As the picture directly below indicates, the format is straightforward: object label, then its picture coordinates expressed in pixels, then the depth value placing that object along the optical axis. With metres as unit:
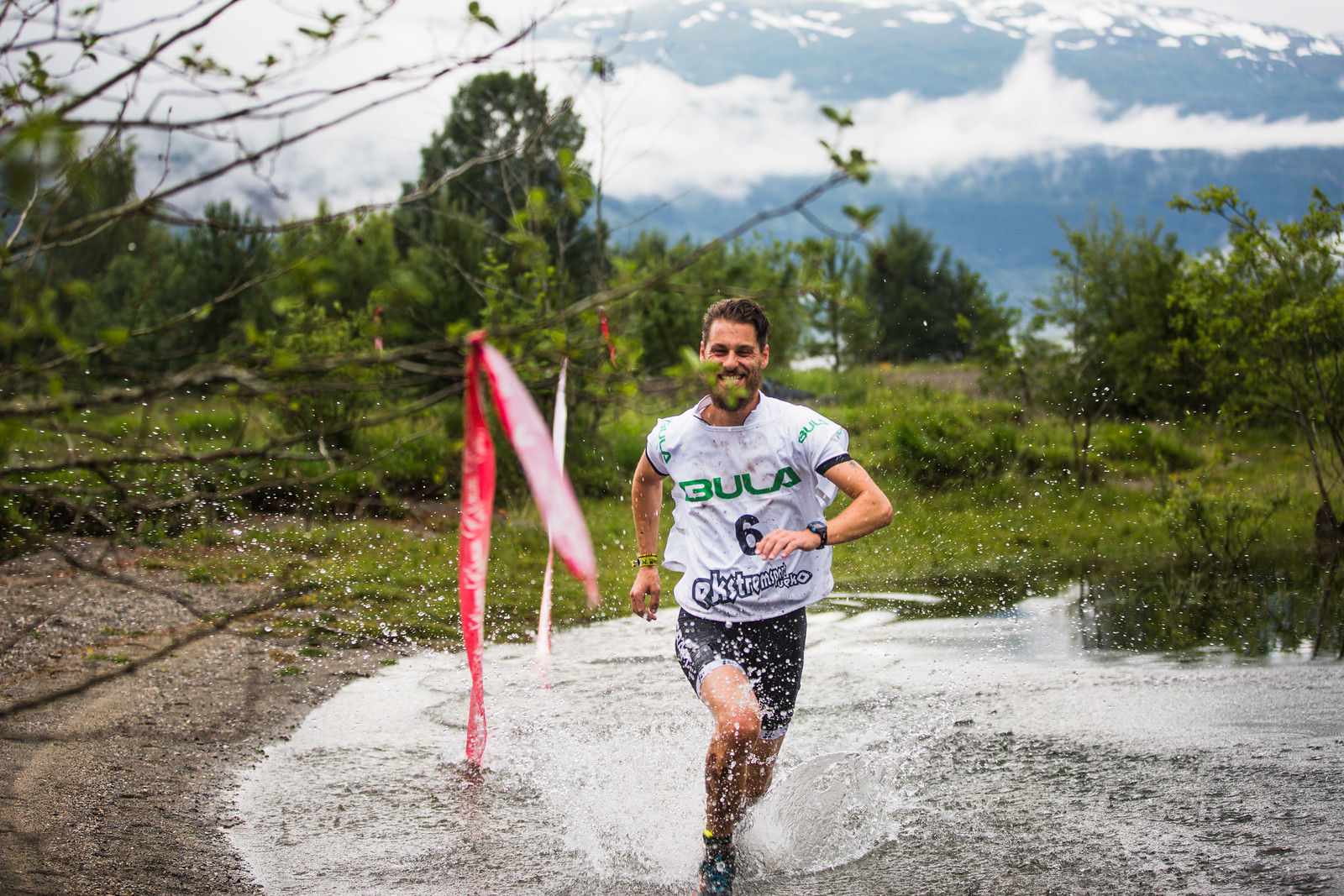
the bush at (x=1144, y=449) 14.78
